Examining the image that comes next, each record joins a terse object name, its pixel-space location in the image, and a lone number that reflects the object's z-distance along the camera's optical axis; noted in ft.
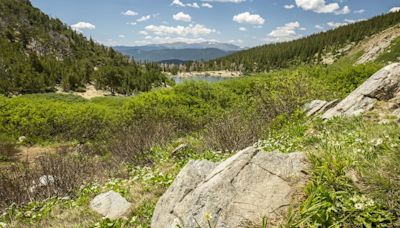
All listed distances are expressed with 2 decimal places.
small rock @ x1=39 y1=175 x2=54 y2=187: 24.58
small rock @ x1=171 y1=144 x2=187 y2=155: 30.25
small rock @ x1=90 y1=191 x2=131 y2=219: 15.92
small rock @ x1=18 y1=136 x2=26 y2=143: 64.16
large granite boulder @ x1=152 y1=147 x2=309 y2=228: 10.11
